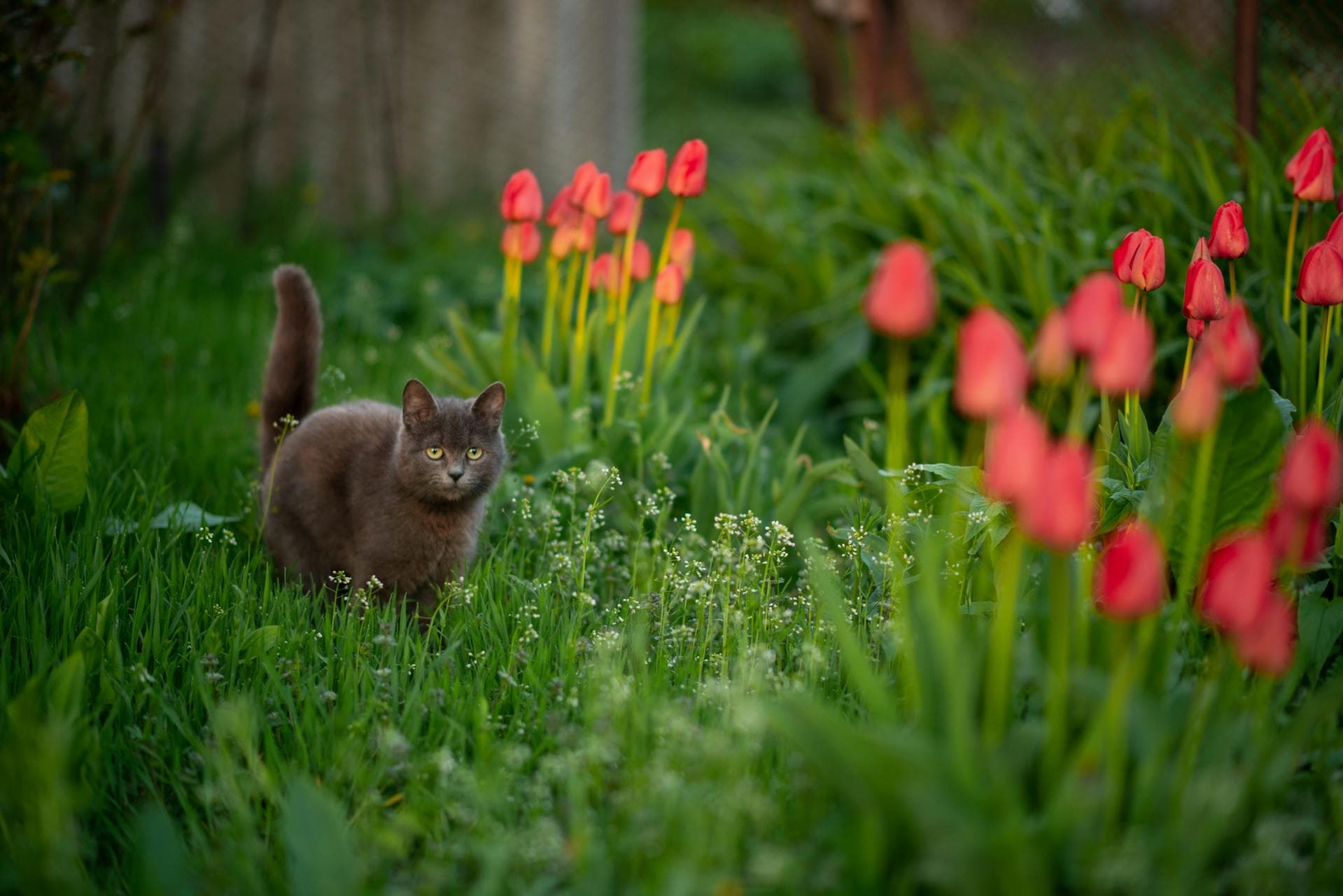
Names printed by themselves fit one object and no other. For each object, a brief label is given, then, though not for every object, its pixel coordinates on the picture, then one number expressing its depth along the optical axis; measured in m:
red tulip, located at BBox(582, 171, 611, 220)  3.07
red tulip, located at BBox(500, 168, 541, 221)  3.21
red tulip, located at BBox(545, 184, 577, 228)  3.29
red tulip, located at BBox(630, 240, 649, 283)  3.39
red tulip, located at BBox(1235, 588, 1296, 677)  1.47
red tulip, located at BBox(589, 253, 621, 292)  3.31
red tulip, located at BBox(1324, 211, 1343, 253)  2.28
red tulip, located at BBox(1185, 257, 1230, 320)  2.19
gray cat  2.76
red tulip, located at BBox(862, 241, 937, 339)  1.39
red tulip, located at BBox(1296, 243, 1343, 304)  2.23
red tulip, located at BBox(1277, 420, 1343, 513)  1.41
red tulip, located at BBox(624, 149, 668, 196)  3.05
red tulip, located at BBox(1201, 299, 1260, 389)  1.54
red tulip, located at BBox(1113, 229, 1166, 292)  2.35
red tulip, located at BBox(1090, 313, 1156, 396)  1.43
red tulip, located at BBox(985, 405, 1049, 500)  1.37
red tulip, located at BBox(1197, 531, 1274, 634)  1.42
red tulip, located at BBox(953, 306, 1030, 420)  1.36
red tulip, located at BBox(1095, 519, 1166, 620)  1.38
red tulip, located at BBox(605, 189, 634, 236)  3.29
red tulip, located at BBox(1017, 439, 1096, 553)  1.33
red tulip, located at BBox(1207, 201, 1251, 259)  2.36
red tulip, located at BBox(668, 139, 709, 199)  3.05
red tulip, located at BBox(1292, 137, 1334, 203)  2.51
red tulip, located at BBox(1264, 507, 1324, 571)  1.54
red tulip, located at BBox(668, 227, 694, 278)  3.49
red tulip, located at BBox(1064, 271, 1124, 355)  1.45
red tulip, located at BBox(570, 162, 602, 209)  3.09
